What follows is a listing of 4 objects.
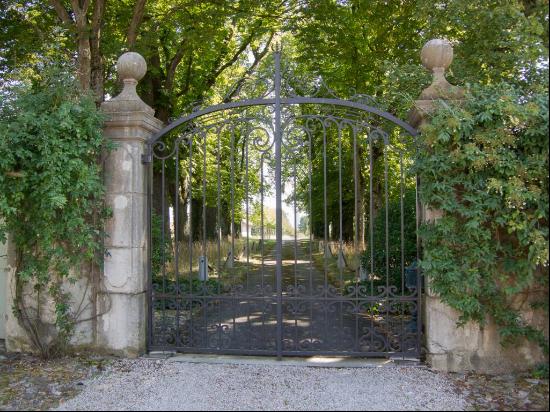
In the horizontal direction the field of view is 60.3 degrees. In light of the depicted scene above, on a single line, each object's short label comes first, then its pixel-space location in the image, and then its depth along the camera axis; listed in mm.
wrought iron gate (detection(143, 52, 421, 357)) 5484
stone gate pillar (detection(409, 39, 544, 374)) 4992
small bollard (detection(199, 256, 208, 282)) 9373
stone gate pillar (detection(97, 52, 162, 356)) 5605
